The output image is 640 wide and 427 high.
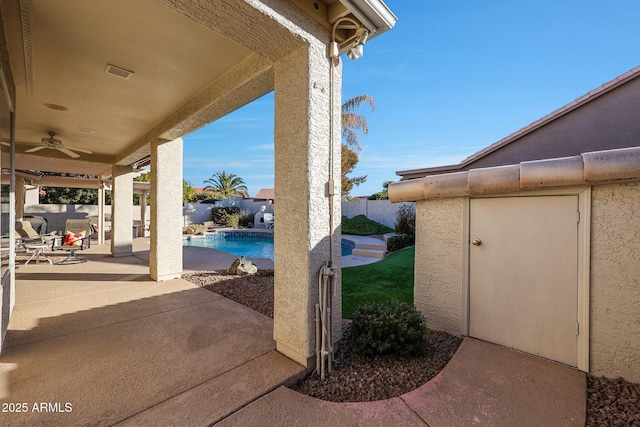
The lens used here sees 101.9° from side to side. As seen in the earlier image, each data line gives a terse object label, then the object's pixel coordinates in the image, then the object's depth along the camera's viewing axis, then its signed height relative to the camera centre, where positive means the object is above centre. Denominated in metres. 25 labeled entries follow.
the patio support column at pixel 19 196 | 11.84 +0.59
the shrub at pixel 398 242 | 11.43 -1.41
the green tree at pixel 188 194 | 27.85 +1.76
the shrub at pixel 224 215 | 24.73 -0.48
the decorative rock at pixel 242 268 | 7.15 -1.63
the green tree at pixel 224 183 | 36.78 +3.83
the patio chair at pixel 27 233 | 8.63 -0.82
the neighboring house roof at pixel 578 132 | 6.12 +2.11
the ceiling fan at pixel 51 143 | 7.07 +1.80
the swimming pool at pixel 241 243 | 14.83 -2.26
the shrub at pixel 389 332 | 3.17 -1.52
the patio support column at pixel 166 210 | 6.42 -0.01
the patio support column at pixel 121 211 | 9.89 -0.06
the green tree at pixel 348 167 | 20.00 +3.60
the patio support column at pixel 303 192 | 2.98 +0.22
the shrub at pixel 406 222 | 12.95 -0.55
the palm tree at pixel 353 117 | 18.41 +6.68
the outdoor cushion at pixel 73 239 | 9.05 -1.04
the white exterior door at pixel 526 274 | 3.01 -0.79
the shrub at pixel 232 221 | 24.42 -1.04
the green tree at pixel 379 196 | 21.73 +1.26
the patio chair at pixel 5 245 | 3.56 -0.55
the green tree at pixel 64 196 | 26.31 +1.34
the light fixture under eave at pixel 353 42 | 3.09 +2.09
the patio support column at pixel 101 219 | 13.27 -0.50
